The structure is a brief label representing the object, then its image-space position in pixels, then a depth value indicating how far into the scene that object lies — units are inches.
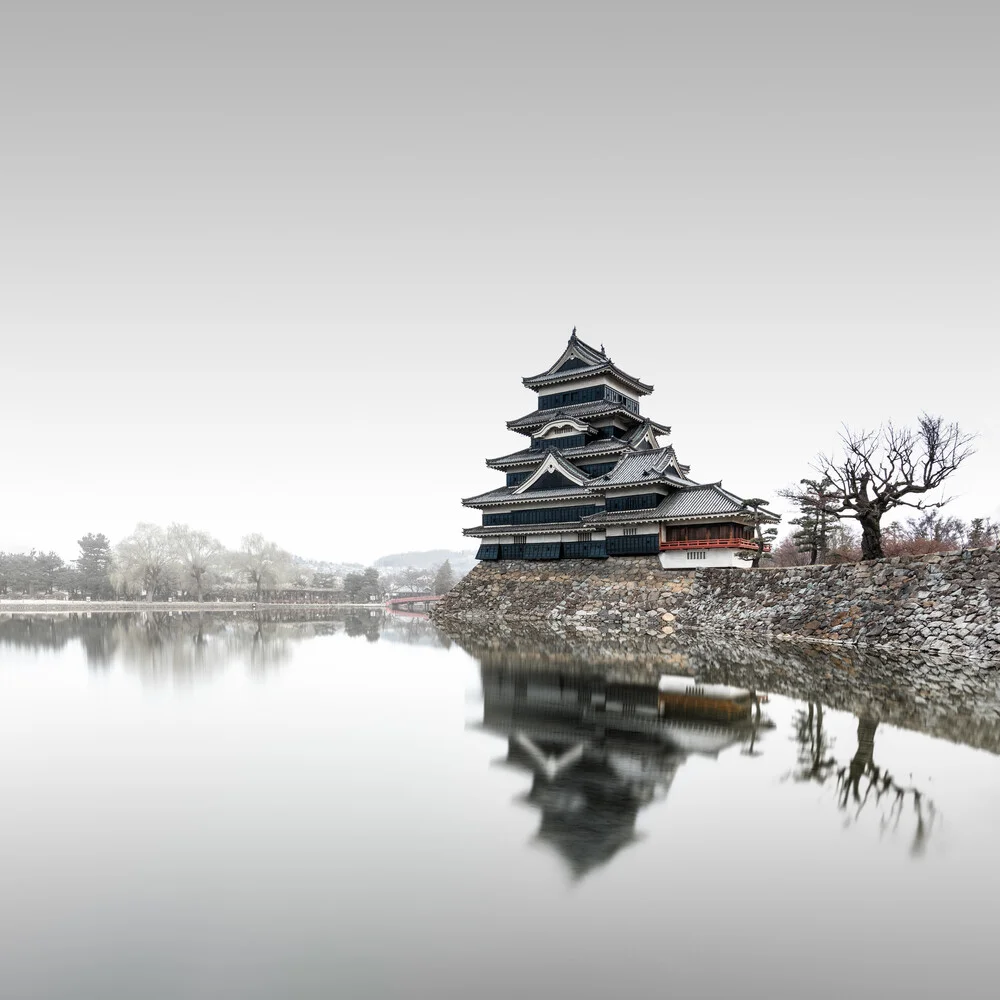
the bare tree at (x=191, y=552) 3225.9
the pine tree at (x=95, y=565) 3444.6
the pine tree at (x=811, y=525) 1454.5
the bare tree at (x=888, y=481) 1149.7
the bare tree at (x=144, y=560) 3090.6
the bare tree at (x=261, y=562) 3427.7
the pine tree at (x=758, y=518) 1398.9
